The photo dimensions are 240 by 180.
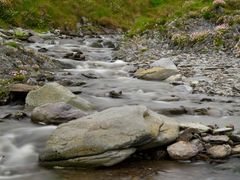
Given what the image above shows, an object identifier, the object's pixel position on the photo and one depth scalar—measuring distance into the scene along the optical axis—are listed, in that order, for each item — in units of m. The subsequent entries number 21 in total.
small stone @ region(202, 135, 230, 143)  11.98
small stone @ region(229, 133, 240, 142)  12.17
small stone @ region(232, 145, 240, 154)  11.74
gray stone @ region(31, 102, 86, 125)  13.95
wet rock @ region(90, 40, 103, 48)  34.62
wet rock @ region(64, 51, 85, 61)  27.47
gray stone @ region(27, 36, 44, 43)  33.66
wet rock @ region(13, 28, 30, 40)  33.53
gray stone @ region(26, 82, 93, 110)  15.42
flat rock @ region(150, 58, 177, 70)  22.51
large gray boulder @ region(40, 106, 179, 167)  11.09
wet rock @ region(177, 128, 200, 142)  12.10
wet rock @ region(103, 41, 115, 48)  35.33
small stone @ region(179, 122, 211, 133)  12.56
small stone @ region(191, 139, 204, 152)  11.82
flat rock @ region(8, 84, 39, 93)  17.16
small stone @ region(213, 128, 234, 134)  12.48
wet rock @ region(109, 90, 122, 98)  18.17
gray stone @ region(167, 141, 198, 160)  11.55
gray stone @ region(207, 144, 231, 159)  11.62
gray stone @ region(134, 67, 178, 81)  21.62
